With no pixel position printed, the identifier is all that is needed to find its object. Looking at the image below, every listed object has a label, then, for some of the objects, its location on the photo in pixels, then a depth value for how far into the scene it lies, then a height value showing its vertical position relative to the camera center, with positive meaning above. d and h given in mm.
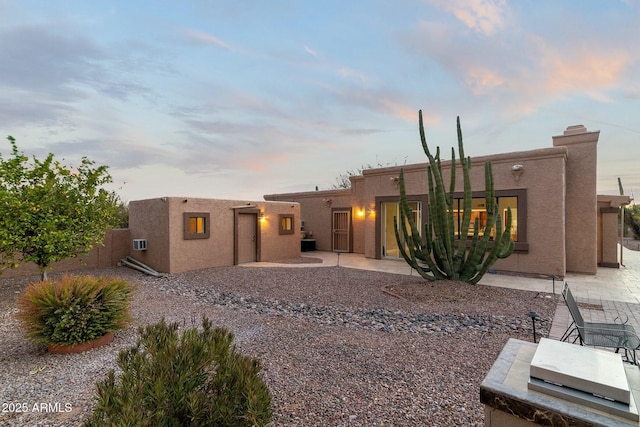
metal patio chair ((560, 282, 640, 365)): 3455 -1436
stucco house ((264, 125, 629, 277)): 8828 +409
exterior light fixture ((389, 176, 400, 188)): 11798 +1399
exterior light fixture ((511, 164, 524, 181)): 9125 +1335
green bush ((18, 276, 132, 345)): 3703 -1142
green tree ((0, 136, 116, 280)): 6211 +285
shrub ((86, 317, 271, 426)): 1652 -1016
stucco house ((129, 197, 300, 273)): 9867 -491
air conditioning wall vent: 10367 -849
